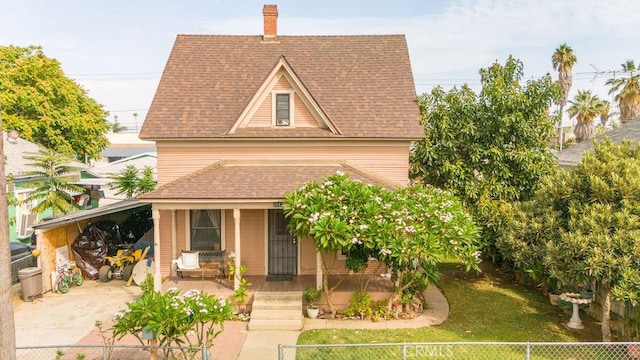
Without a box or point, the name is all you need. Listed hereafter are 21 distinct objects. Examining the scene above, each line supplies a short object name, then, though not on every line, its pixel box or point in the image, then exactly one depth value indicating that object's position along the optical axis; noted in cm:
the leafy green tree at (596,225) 1012
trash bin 1443
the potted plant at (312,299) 1329
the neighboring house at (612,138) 1932
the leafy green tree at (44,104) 3112
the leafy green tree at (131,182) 2495
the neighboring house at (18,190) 2219
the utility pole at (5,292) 638
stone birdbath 1249
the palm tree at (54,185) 1823
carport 1536
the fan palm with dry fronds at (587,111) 4575
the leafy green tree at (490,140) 1633
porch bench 1523
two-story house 1630
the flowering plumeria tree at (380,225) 1176
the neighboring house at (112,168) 2956
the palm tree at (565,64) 4395
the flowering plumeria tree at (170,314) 849
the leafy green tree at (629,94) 3409
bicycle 1540
